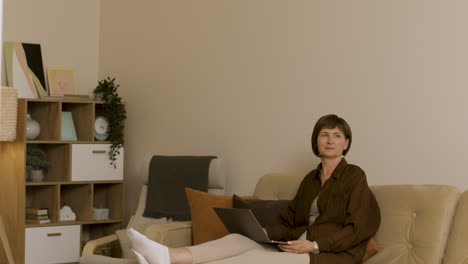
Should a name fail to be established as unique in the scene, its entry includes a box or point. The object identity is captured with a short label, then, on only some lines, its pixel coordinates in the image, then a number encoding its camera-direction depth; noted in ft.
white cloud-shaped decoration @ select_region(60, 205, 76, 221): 18.01
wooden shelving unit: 17.30
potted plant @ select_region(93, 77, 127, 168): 18.43
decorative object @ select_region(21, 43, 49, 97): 18.85
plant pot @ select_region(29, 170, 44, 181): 17.75
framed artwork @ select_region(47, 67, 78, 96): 19.20
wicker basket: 16.65
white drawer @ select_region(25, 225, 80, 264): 17.22
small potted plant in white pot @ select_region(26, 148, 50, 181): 17.57
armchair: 11.96
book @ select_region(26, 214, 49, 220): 17.53
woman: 9.95
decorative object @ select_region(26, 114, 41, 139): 17.61
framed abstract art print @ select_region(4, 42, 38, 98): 18.53
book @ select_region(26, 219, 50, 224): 17.48
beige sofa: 10.09
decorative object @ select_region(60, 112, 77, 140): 18.17
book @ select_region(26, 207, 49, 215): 17.53
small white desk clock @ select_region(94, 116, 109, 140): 18.52
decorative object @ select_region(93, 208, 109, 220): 18.57
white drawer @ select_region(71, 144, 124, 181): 18.02
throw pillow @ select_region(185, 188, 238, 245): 12.19
